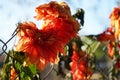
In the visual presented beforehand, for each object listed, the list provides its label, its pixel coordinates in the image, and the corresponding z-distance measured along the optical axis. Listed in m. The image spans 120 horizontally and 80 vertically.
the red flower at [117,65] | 1.13
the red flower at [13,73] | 0.70
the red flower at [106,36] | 1.03
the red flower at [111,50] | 1.12
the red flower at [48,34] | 0.63
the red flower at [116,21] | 1.04
